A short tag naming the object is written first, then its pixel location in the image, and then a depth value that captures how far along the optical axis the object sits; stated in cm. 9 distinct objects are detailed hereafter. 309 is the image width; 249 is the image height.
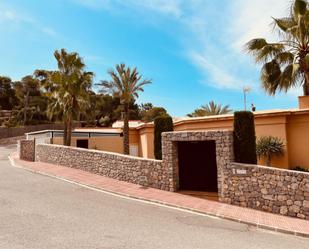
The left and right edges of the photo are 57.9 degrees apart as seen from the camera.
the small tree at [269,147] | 1475
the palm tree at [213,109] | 3241
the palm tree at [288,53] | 1473
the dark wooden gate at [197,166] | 1393
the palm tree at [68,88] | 2238
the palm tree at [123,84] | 2341
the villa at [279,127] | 1479
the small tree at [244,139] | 1220
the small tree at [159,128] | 1639
